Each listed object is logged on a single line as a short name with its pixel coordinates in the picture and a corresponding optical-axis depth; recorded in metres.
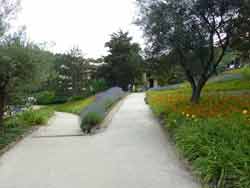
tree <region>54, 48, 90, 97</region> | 31.72
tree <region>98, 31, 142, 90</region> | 35.03
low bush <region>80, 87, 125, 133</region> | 9.84
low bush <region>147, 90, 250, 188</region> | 3.67
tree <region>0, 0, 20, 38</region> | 7.62
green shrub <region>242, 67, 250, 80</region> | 18.28
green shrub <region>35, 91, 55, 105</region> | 33.01
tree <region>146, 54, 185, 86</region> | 10.55
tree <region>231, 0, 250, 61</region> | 8.38
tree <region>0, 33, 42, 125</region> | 7.40
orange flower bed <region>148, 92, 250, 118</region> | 7.34
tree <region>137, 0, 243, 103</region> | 8.72
